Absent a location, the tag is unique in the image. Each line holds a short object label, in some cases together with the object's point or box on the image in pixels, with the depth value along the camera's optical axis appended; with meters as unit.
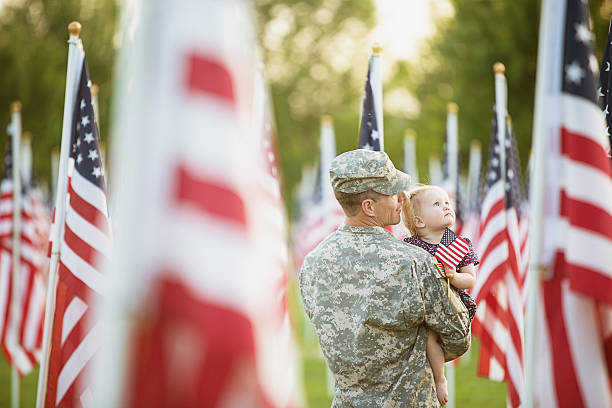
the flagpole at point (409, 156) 29.24
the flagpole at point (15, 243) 16.56
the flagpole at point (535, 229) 6.20
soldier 6.89
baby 8.01
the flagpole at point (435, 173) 40.07
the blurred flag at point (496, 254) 13.21
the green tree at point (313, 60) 88.00
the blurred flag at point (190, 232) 4.43
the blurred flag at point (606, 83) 9.06
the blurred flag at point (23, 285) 18.97
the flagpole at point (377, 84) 11.37
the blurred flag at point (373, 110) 11.41
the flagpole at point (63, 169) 9.73
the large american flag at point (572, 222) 6.02
